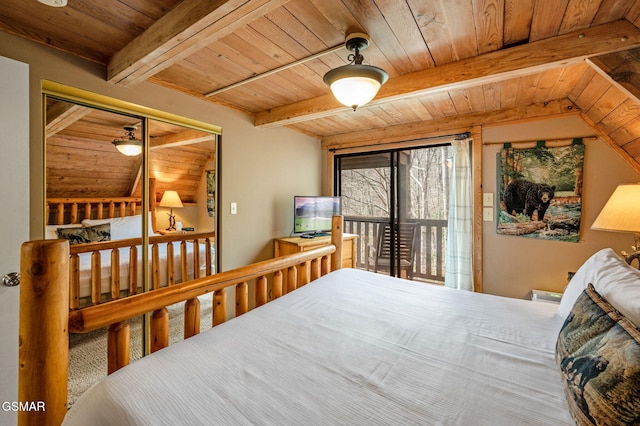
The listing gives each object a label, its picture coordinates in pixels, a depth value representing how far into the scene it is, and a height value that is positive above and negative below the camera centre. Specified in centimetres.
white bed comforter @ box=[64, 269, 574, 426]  78 -57
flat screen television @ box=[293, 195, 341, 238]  358 -1
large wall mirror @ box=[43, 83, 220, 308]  183 +17
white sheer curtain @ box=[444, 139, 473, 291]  308 -15
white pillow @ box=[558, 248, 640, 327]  87 -29
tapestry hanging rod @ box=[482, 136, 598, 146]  252 +69
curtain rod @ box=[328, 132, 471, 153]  308 +91
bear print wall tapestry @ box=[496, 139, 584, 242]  259 +20
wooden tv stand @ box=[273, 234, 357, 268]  317 -40
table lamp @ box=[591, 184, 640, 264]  177 -1
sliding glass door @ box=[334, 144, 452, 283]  383 +9
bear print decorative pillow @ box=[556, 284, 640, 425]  62 -42
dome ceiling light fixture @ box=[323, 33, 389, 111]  152 +76
